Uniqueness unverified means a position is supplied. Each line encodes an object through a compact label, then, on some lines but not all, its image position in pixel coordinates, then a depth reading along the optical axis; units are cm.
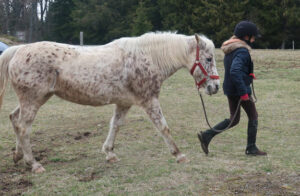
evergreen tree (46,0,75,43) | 4794
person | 498
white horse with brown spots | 486
